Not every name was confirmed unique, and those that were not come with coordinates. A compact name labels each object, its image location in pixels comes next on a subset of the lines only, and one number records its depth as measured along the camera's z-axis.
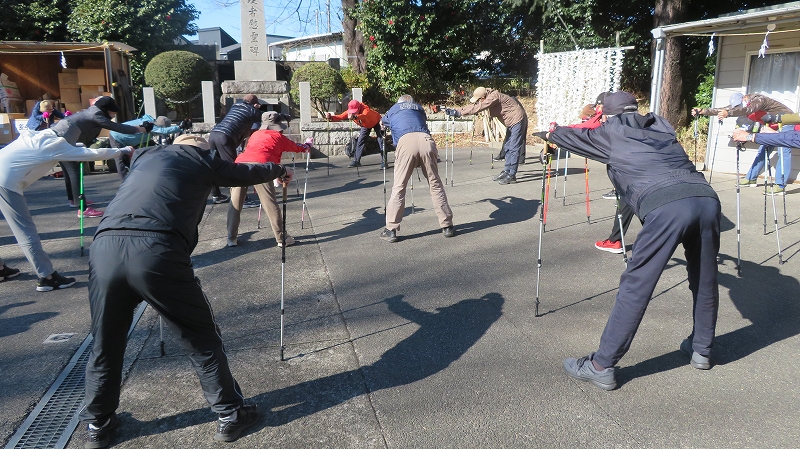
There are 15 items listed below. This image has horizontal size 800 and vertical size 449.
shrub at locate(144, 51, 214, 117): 16.39
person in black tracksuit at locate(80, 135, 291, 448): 2.96
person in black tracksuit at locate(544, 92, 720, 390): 3.53
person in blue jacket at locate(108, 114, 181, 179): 9.25
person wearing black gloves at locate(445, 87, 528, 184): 10.89
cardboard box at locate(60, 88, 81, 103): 17.14
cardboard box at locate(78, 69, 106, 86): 16.53
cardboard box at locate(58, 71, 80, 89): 16.94
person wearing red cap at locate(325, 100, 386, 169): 9.55
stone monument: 15.31
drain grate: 3.31
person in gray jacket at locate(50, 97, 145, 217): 7.62
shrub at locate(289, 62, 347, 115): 16.28
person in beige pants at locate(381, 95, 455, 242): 7.12
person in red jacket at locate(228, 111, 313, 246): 6.95
